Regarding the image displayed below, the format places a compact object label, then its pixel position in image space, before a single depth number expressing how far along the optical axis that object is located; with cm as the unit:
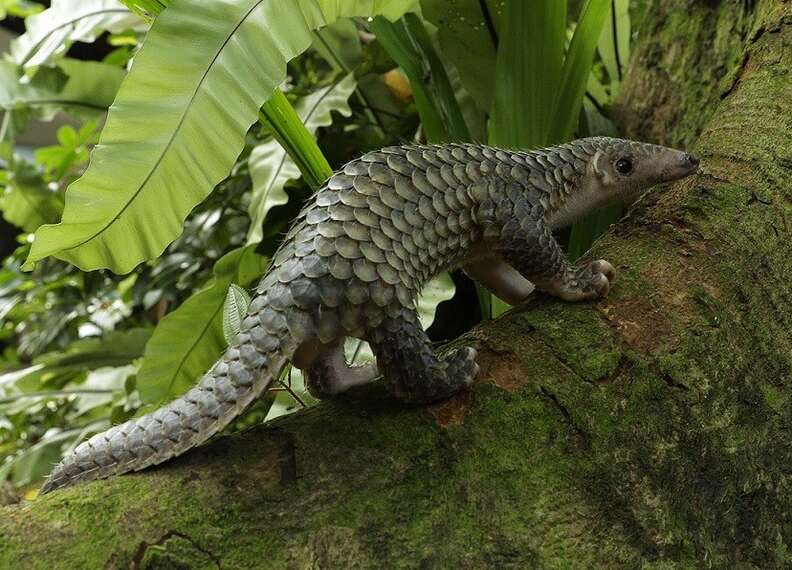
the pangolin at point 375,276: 97
